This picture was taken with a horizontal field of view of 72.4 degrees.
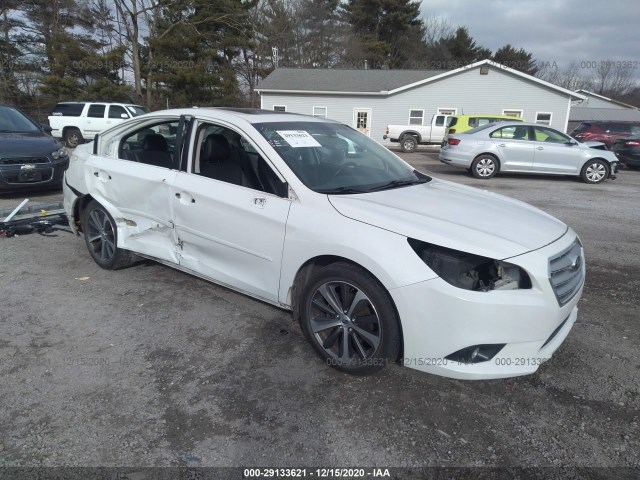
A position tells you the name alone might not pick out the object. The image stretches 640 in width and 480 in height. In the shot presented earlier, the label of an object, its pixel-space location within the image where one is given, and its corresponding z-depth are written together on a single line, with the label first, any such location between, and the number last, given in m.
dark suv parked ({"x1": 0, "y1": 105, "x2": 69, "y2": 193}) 7.31
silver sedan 12.11
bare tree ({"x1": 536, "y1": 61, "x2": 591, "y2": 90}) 64.40
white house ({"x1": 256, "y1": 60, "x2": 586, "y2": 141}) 25.48
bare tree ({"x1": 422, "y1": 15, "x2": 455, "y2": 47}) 48.71
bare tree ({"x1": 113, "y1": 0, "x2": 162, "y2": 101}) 30.59
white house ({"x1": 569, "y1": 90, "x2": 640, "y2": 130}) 46.00
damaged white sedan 2.42
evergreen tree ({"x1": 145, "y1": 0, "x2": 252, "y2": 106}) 30.55
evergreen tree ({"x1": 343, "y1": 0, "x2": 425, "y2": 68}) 41.78
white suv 18.80
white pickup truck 23.50
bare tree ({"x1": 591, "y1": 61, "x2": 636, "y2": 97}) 65.81
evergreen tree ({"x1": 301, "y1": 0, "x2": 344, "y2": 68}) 40.66
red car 17.77
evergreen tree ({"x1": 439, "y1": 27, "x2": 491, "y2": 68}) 46.81
